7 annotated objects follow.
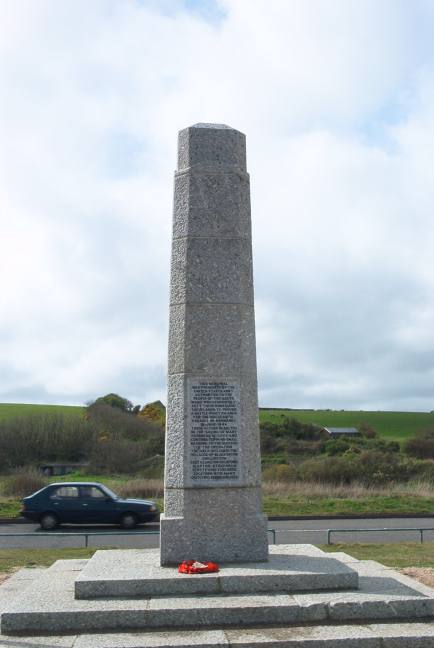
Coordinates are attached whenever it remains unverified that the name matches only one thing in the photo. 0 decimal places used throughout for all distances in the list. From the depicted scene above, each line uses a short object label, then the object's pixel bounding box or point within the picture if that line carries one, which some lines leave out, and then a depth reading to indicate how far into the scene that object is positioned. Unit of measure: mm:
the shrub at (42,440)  40688
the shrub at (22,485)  26766
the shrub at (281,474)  30484
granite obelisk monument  8773
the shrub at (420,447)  42719
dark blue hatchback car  19781
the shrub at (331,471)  30469
